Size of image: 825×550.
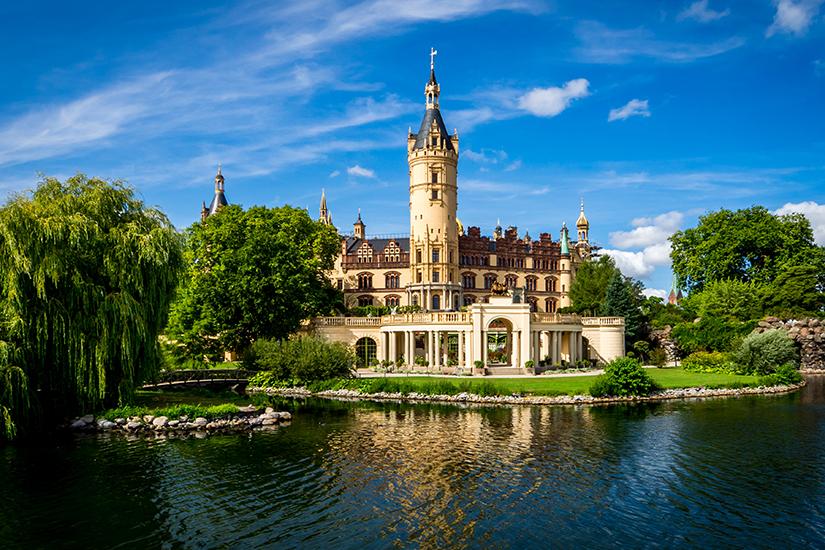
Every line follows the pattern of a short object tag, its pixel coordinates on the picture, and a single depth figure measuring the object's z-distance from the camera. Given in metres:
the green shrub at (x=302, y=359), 41.53
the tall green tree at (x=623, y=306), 59.44
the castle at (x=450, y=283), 48.19
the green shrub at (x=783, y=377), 41.53
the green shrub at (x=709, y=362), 47.38
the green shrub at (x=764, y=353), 44.69
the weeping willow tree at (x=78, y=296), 23.02
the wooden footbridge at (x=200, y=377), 39.91
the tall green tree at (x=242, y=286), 45.75
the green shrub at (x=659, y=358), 53.94
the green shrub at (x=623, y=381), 36.12
